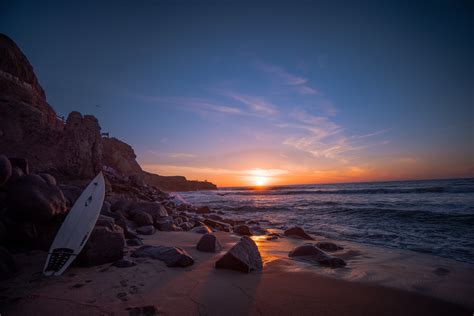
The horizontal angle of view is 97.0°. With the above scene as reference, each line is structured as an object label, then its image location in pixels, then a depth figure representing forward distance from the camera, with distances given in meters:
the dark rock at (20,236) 3.09
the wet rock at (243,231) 7.10
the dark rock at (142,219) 6.35
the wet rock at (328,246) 5.02
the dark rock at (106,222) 3.78
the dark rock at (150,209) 7.02
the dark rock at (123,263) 2.90
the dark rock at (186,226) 7.17
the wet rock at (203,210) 13.38
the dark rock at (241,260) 3.10
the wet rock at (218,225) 8.00
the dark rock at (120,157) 25.21
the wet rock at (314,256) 3.72
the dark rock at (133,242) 4.22
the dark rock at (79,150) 9.89
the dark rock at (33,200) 3.22
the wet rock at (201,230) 6.68
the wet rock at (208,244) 4.30
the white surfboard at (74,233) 2.61
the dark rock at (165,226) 6.53
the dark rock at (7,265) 2.29
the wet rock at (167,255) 3.16
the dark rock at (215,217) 10.28
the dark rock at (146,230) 5.62
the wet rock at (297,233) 6.56
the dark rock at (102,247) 2.87
